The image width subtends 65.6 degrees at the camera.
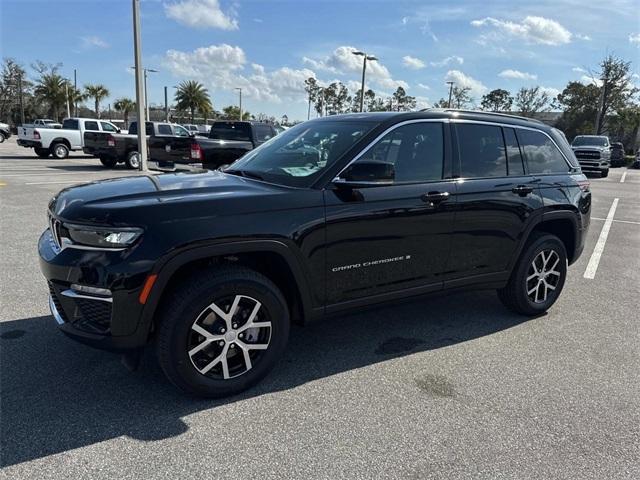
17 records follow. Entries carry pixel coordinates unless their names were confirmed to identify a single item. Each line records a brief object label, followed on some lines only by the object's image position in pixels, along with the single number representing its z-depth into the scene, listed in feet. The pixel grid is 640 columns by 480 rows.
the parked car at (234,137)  43.39
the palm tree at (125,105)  243.03
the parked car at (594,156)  77.77
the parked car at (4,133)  112.14
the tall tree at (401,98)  199.52
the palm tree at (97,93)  221.46
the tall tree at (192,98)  219.00
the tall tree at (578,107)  166.61
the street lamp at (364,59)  96.96
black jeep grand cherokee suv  9.07
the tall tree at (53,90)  196.13
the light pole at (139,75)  55.42
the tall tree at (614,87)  142.82
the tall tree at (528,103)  188.44
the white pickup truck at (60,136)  70.38
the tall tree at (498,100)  195.60
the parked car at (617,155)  114.21
